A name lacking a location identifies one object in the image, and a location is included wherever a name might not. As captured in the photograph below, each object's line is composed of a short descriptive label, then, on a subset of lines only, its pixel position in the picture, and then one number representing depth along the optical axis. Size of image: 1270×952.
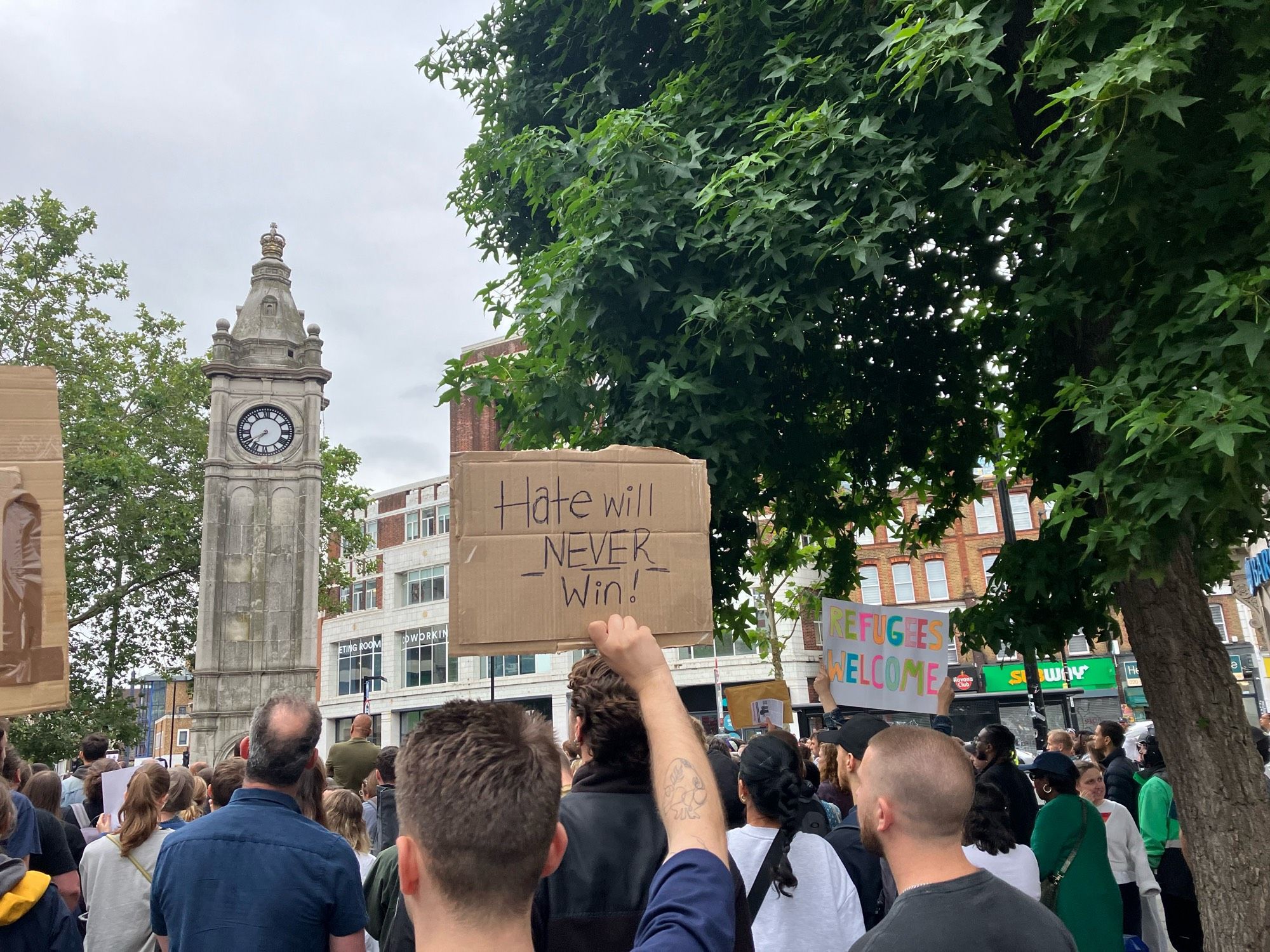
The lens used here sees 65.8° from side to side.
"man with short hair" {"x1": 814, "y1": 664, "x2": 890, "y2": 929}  4.97
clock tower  20.80
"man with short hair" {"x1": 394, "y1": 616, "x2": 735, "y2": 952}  1.63
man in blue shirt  3.05
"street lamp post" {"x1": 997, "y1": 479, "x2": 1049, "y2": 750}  13.29
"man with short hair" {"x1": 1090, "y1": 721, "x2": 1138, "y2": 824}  9.35
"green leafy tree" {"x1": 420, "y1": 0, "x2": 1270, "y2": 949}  5.35
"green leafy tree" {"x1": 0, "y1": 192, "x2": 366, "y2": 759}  25.14
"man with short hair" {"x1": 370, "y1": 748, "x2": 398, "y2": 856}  7.15
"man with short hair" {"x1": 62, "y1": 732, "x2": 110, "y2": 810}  8.54
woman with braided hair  3.89
